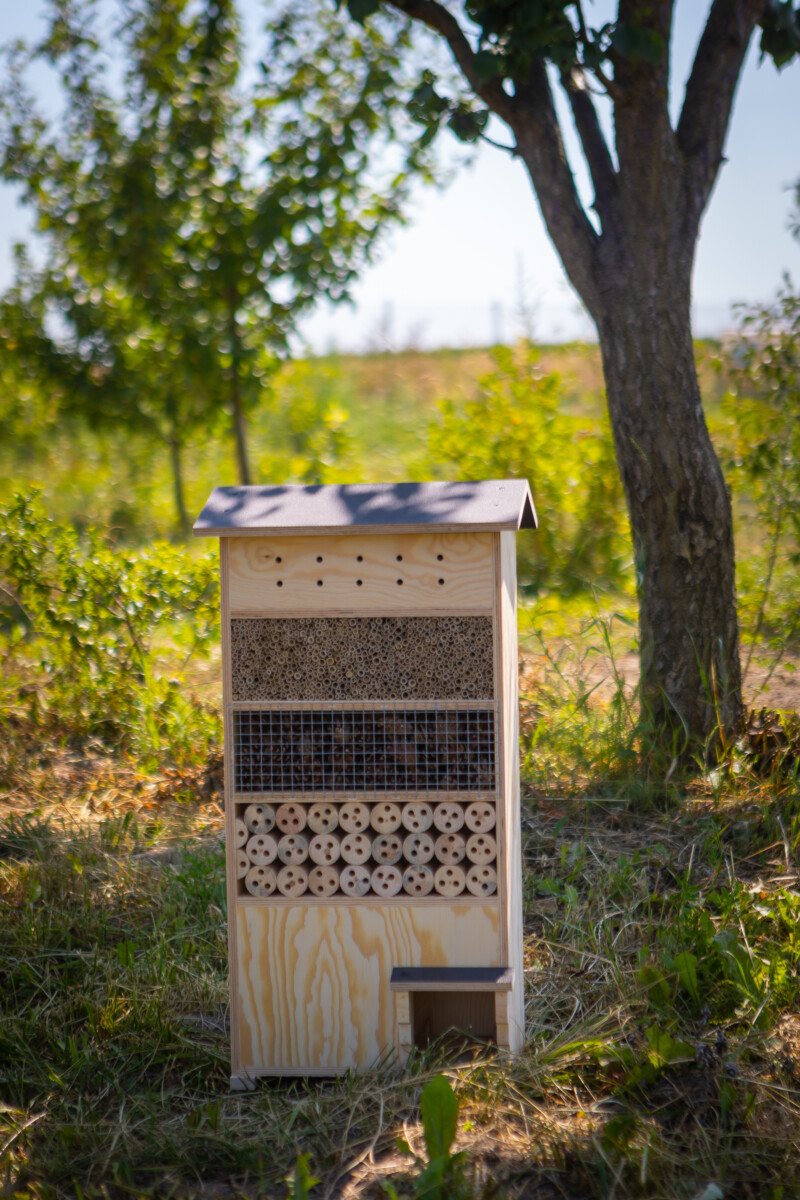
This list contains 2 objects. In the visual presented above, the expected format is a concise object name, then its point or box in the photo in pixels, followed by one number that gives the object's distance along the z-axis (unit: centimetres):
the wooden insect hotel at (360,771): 246
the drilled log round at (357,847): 253
